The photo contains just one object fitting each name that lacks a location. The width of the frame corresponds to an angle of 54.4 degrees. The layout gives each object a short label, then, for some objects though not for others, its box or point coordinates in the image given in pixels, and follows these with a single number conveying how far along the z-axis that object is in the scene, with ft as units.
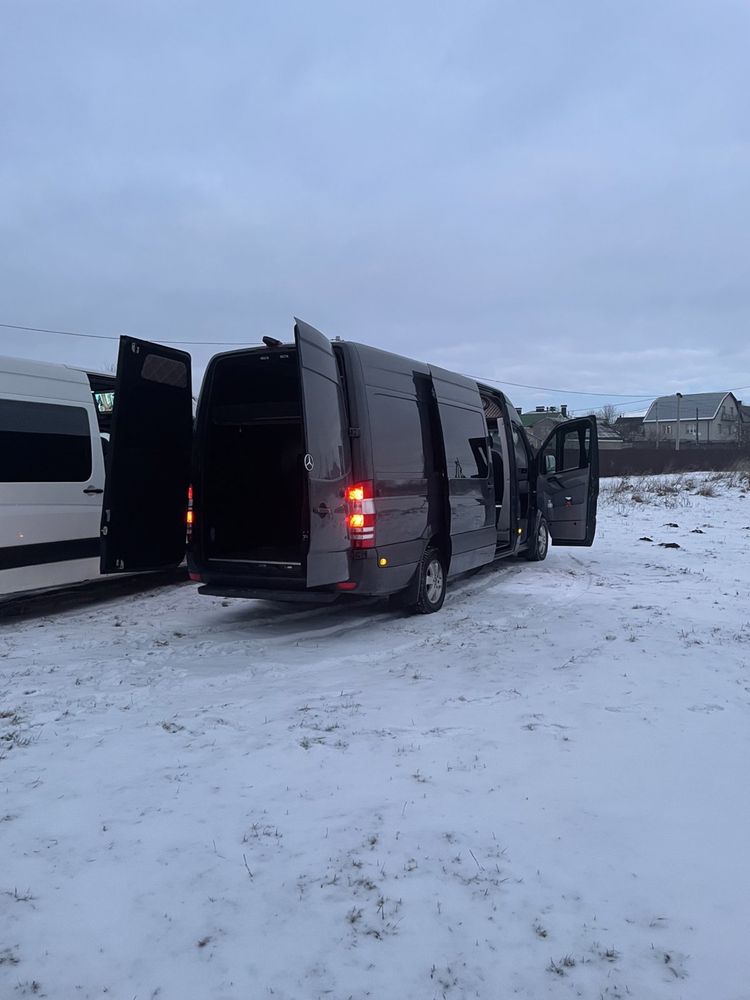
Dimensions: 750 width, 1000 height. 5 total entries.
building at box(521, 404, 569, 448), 224.33
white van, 21.35
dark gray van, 19.51
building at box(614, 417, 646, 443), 271.69
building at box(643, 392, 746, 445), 285.23
